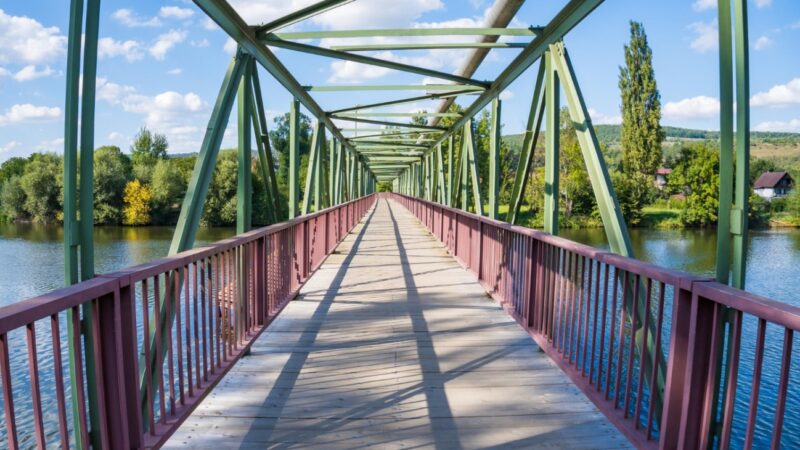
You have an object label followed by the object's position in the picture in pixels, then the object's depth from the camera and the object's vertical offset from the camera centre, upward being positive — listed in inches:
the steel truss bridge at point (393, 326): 79.1 -35.4
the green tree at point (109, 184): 1307.8 -47.0
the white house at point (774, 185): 1330.1 +3.1
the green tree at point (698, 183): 1085.1 +0.2
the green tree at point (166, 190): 1471.5 -61.2
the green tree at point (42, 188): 1316.4 -60.0
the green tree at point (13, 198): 1396.4 -91.2
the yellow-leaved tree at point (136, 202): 1422.2 -93.0
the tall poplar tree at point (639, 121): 1366.9 +172.3
